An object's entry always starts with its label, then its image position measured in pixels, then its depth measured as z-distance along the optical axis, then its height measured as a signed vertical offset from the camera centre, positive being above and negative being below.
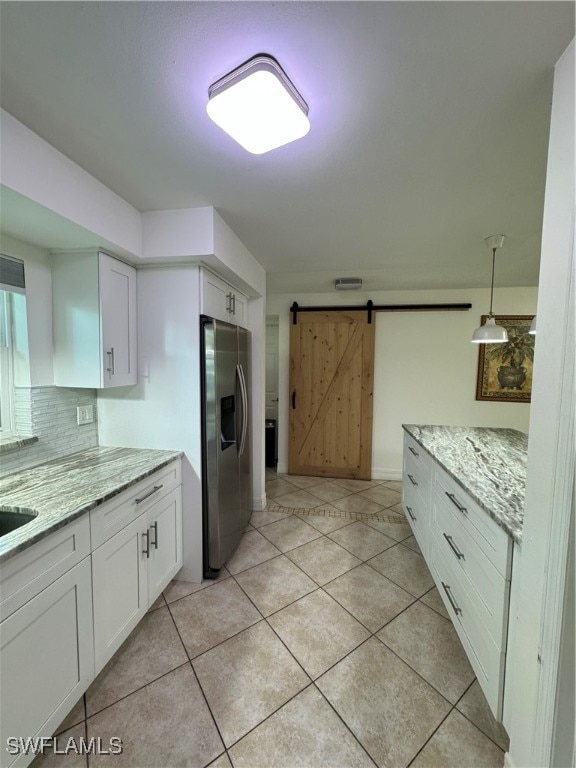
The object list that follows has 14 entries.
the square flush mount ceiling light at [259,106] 0.87 +0.83
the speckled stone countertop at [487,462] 1.21 -0.57
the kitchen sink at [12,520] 1.22 -0.66
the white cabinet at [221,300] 1.94 +0.50
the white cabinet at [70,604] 0.92 -0.96
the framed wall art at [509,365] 3.57 +0.05
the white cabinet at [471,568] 1.12 -0.96
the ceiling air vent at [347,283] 3.22 +0.94
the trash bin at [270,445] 4.24 -1.15
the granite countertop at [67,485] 1.03 -0.58
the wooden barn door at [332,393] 3.78 -0.34
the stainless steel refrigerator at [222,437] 1.89 -0.51
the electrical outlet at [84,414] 1.95 -0.34
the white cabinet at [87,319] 1.70 +0.27
